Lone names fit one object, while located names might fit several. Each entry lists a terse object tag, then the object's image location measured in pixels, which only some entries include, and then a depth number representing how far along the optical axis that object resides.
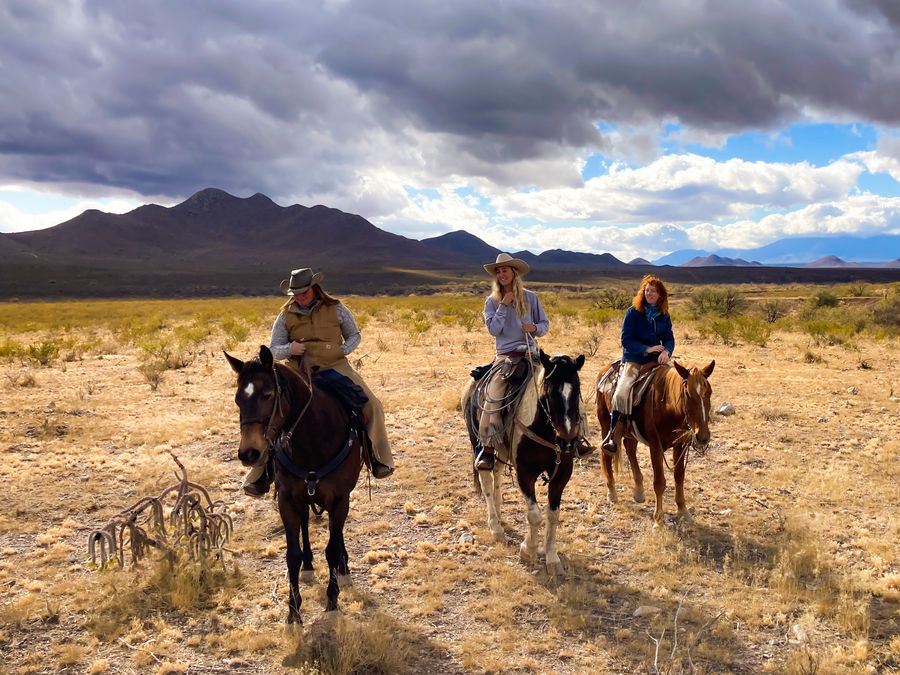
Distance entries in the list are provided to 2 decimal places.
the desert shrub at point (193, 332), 21.08
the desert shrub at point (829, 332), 19.44
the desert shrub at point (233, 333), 20.21
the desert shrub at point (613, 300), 32.19
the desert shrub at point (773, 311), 27.48
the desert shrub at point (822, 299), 30.33
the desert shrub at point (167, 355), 16.09
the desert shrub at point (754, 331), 19.25
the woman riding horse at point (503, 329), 5.80
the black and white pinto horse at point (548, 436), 4.85
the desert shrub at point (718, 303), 29.16
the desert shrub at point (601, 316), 25.47
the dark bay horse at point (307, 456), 4.19
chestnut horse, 5.69
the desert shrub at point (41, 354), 16.19
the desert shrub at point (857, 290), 38.13
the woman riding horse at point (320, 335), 4.99
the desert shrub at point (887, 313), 22.89
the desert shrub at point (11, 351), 16.72
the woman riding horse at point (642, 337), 6.80
